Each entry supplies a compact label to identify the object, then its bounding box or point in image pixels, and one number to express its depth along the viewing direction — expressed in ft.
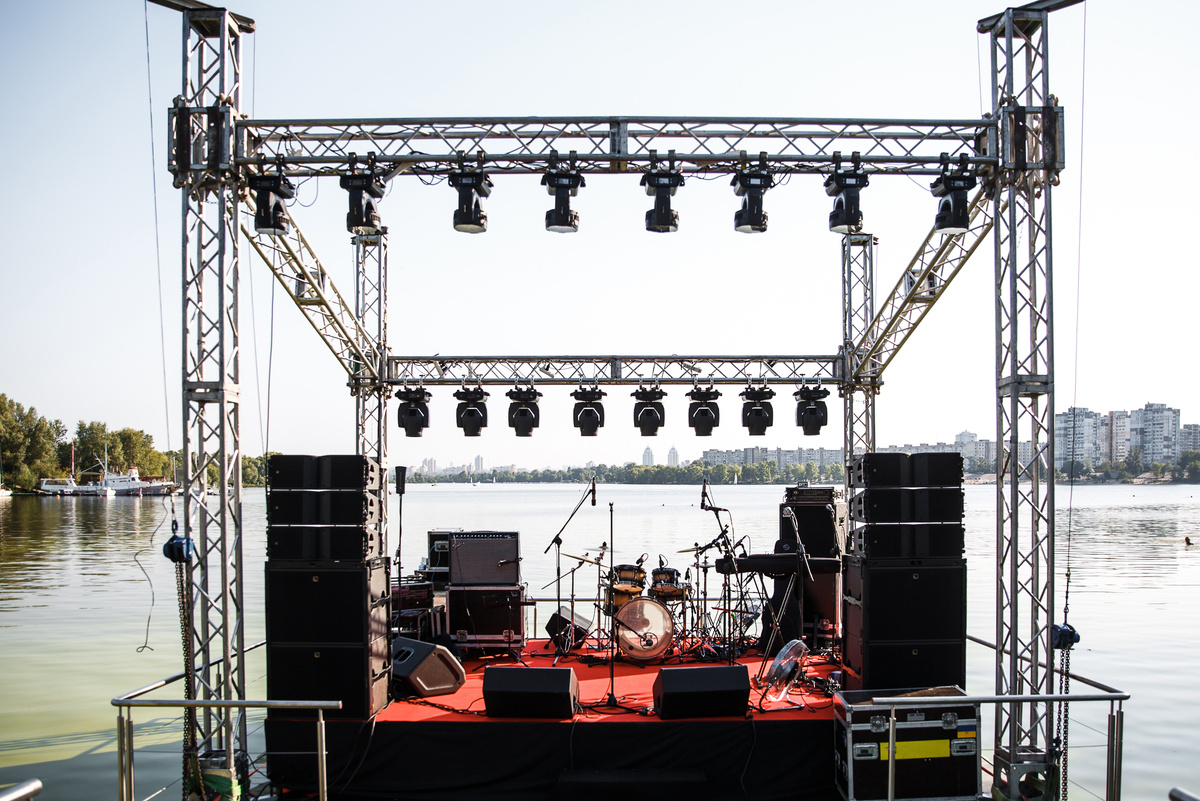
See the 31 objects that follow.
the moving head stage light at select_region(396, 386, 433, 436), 40.27
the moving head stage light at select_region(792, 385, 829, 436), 39.60
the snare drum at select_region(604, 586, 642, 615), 33.65
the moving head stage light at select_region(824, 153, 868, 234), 23.21
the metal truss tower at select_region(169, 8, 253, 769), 21.16
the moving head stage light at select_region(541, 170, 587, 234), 23.41
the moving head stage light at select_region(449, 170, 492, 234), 23.22
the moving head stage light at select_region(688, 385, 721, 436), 40.32
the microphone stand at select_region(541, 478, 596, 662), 26.39
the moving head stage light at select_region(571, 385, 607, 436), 40.27
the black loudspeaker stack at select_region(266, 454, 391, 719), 20.77
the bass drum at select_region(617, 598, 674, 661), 28.30
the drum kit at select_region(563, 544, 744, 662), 28.32
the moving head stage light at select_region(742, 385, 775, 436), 40.16
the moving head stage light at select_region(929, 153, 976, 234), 22.81
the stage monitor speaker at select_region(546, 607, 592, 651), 30.83
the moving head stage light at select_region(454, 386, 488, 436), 40.52
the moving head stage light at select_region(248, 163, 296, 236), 22.84
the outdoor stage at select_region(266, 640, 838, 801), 20.33
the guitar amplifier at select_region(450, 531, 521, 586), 30.55
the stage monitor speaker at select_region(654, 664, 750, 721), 20.76
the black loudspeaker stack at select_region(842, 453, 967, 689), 21.93
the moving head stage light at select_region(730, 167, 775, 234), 23.48
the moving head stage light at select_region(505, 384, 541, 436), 40.42
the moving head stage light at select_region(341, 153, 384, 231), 23.04
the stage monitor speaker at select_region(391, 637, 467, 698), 23.63
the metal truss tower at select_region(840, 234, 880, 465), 38.91
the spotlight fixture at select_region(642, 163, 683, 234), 23.53
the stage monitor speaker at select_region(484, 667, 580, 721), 20.74
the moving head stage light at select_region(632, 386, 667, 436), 40.47
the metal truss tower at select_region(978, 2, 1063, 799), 21.03
